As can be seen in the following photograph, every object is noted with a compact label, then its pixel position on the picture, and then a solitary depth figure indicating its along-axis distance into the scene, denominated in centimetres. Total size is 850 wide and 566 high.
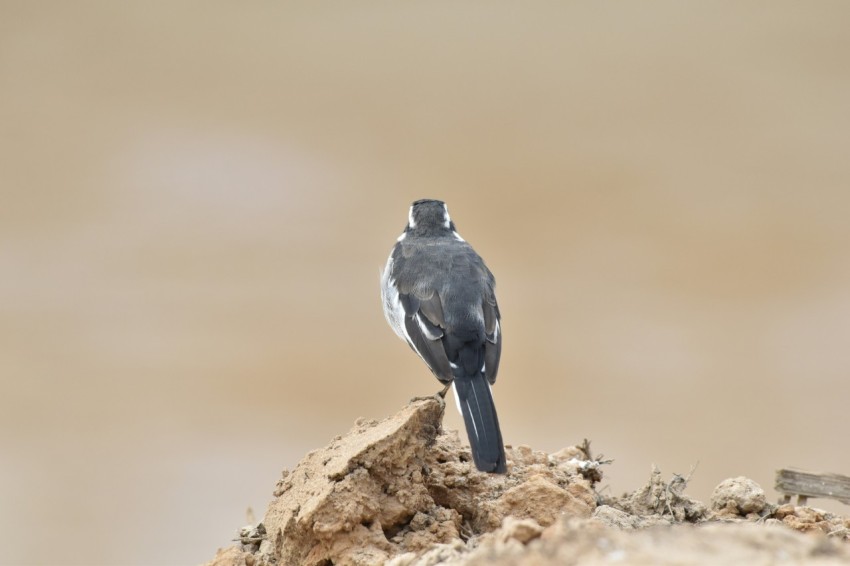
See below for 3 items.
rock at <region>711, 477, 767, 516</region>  812
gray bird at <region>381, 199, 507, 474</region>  862
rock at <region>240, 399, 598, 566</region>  691
